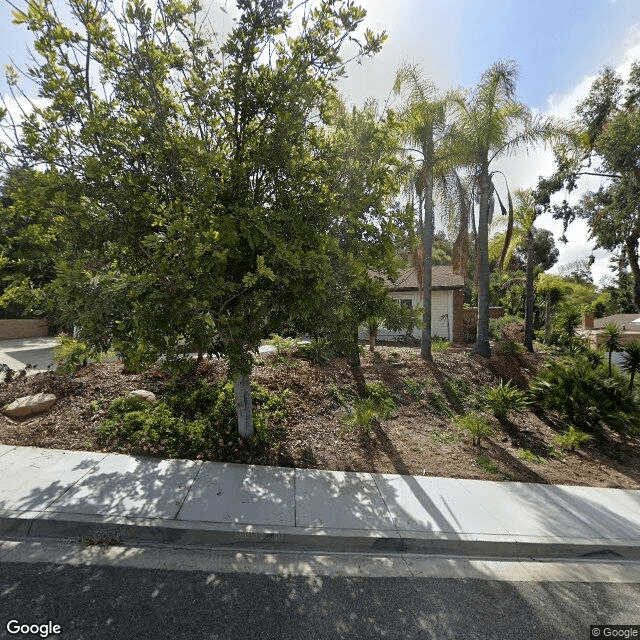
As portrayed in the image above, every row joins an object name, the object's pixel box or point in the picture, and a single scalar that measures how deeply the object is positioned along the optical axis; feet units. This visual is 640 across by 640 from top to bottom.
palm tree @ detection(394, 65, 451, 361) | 34.88
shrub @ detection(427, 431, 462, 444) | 21.98
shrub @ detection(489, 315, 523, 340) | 62.22
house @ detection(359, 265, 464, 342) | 62.49
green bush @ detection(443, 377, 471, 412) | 28.29
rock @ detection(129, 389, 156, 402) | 21.42
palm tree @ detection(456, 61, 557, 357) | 36.27
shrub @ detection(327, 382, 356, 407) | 24.78
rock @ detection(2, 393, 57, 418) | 19.95
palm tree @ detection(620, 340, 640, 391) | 29.17
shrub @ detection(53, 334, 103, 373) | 13.92
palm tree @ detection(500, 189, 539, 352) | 48.52
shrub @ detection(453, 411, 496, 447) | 21.40
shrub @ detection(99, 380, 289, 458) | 18.08
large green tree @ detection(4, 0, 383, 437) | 12.87
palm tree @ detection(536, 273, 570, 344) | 63.77
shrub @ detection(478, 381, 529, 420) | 25.53
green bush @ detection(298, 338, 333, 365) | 29.53
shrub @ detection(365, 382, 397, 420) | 24.04
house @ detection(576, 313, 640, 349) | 66.64
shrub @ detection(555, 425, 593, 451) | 22.76
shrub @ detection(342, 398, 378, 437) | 20.42
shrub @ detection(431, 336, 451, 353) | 40.98
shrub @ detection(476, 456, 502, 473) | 19.01
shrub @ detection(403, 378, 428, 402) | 27.84
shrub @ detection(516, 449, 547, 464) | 20.99
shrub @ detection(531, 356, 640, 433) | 25.80
